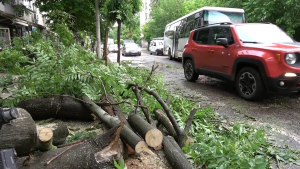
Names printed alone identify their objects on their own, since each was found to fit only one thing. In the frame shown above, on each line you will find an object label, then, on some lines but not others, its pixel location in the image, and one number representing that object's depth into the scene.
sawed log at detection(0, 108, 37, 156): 2.21
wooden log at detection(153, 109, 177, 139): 3.20
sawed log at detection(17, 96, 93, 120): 3.79
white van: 28.02
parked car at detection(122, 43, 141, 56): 27.05
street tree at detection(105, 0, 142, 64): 8.67
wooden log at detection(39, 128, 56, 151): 2.33
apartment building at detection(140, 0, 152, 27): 94.96
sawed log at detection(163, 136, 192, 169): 2.42
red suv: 4.86
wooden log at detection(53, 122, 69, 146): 2.77
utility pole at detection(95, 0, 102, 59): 10.18
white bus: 12.24
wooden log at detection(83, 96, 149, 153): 2.43
